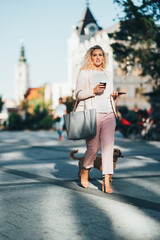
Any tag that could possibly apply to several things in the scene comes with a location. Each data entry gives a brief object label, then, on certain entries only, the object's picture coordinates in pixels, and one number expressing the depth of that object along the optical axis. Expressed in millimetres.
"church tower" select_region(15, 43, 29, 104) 175625
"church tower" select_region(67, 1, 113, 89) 65500
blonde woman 5980
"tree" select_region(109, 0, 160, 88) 17312
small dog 6685
